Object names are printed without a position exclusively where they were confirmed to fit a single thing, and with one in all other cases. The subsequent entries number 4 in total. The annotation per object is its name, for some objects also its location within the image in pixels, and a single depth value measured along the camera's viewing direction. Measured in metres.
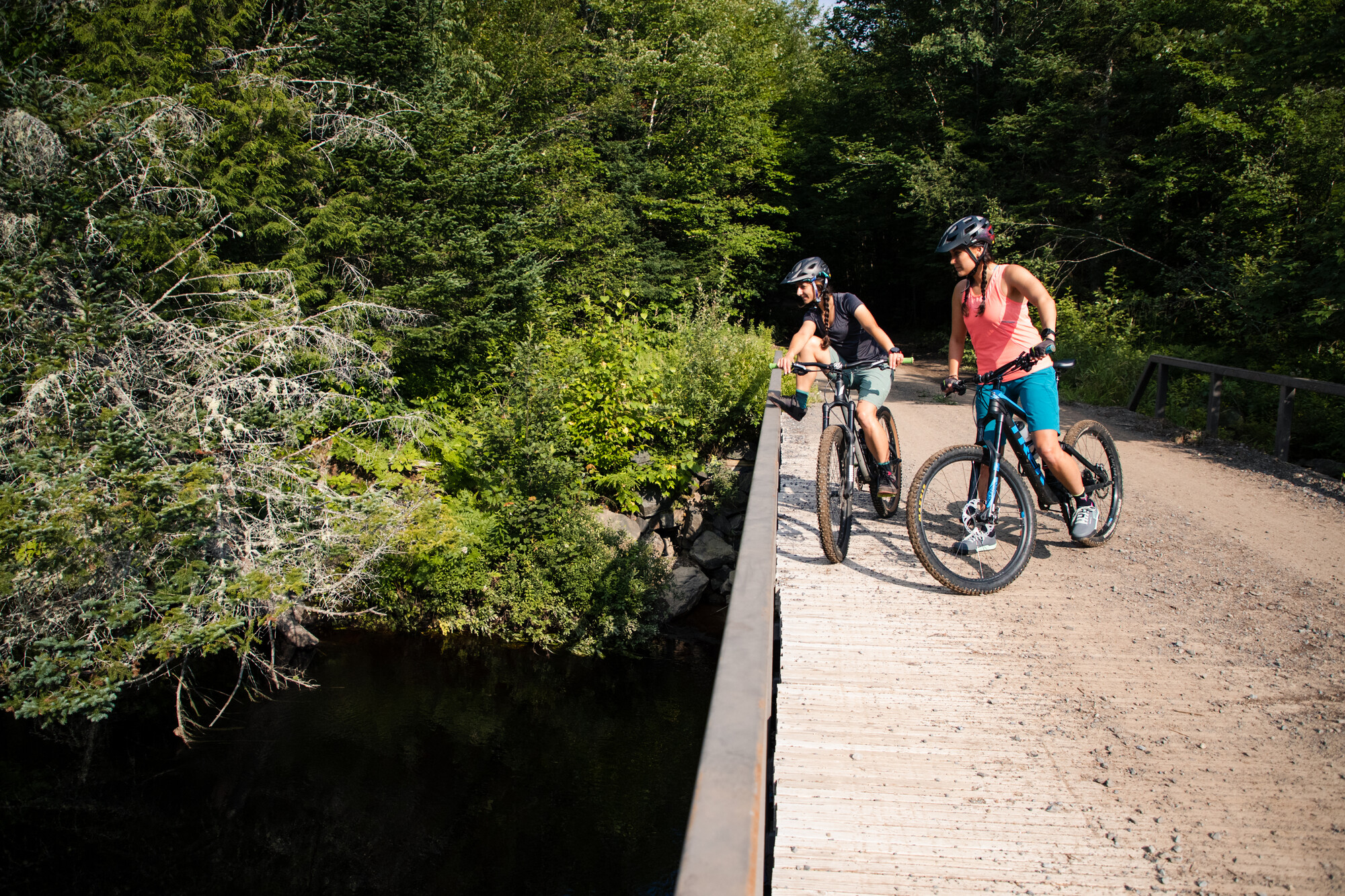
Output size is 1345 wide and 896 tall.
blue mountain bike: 4.85
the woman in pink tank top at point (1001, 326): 4.99
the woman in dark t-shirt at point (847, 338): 5.70
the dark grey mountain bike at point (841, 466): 5.28
